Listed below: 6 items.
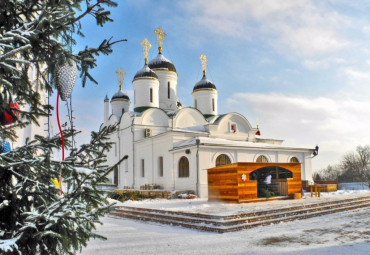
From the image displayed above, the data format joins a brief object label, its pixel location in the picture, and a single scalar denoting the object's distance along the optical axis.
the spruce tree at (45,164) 2.65
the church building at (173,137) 20.81
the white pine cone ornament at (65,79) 3.11
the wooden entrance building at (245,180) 14.05
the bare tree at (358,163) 47.23
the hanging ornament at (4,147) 3.21
